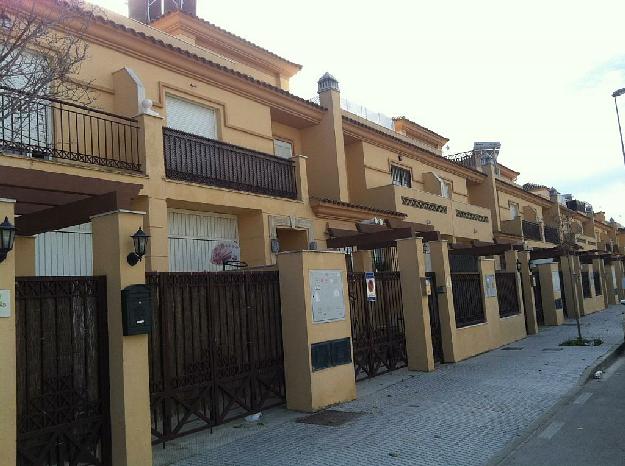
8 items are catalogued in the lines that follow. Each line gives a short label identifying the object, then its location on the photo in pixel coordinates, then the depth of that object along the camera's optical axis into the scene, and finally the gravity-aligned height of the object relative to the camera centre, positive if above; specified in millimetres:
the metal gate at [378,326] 10633 -788
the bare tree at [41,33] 5895 +3140
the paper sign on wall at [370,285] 10633 +48
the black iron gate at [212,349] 6812 -682
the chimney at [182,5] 18109 +9762
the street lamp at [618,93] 22022 +7035
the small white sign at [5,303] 4785 +94
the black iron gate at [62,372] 5227 -618
